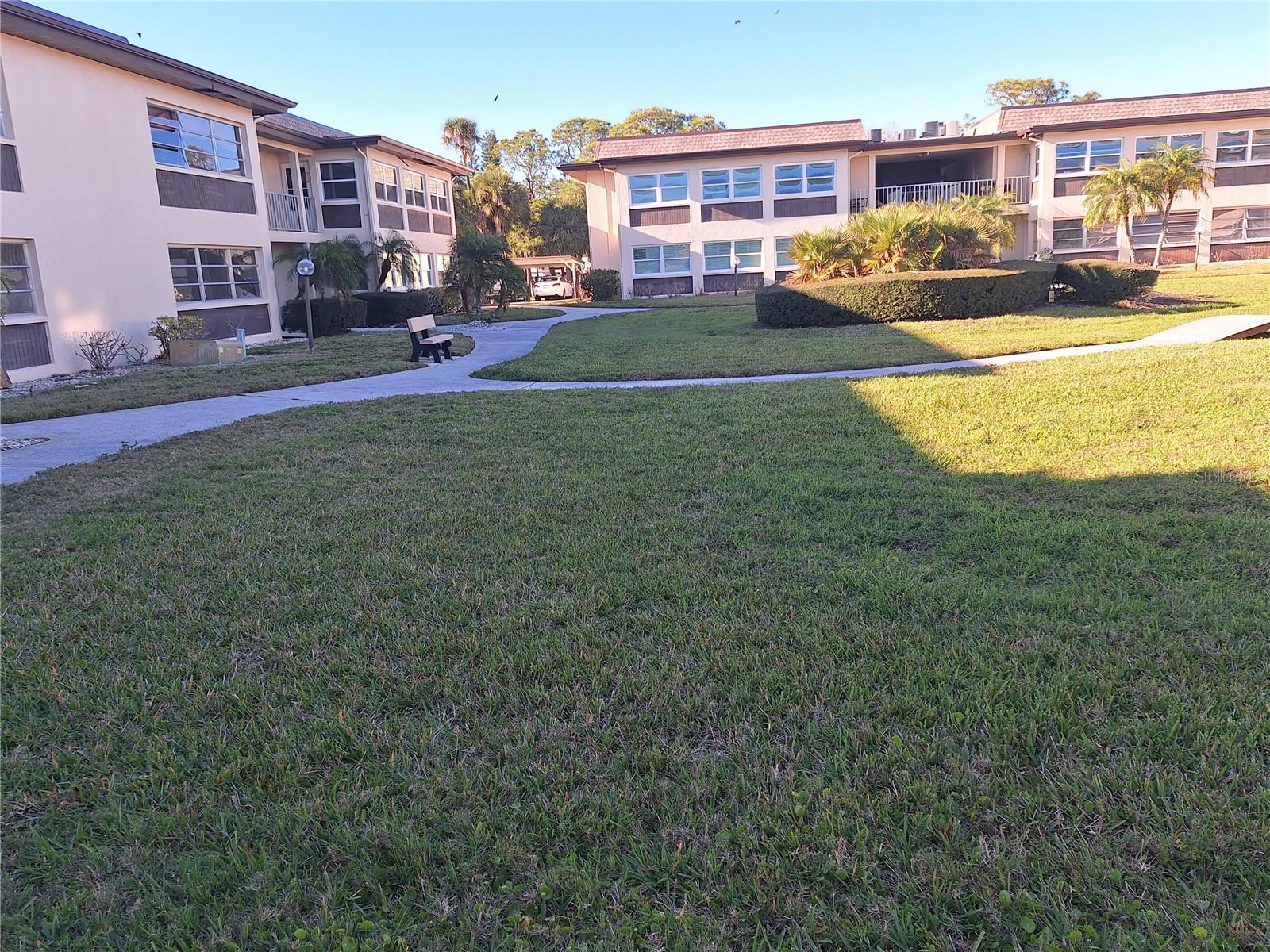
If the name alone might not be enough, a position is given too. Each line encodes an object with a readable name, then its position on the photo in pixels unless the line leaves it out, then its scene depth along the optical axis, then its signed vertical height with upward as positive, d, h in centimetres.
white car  4316 +89
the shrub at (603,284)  3597 +84
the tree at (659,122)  6756 +1362
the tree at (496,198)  4662 +597
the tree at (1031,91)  6981 +1494
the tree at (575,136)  7000 +1336
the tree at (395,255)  2591 +182
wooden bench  1502 -47
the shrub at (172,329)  1650 -4
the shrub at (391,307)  2533 +26
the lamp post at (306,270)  1642 +94
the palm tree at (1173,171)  2692 +313
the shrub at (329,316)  2242 +10
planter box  1619 -47
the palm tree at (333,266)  2195 +133
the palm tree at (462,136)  5581 +1110
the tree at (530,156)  6944 +1195
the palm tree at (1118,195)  2672 +248
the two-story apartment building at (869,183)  3322 +416
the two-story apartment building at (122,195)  1388 +252
